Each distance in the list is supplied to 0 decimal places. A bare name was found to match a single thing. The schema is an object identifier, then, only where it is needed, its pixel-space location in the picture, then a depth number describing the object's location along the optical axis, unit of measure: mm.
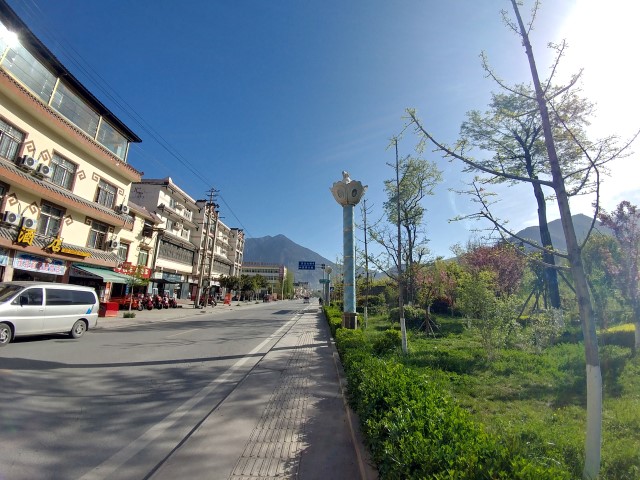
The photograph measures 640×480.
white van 9203
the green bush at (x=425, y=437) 1999
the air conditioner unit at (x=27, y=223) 15578
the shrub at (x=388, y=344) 8684
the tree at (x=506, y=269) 22156
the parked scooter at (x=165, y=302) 30786
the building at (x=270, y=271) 105500
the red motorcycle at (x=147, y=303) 28081
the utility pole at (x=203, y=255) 33381
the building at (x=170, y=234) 35906
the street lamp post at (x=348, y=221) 14031
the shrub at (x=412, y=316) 17830
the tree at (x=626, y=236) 11375
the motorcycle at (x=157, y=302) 29672
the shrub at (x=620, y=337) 10523
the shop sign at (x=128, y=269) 24266
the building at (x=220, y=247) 49906
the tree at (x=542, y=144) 3518
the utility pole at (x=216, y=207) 36469
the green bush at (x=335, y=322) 14117
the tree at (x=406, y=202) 10586
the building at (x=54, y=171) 15039
